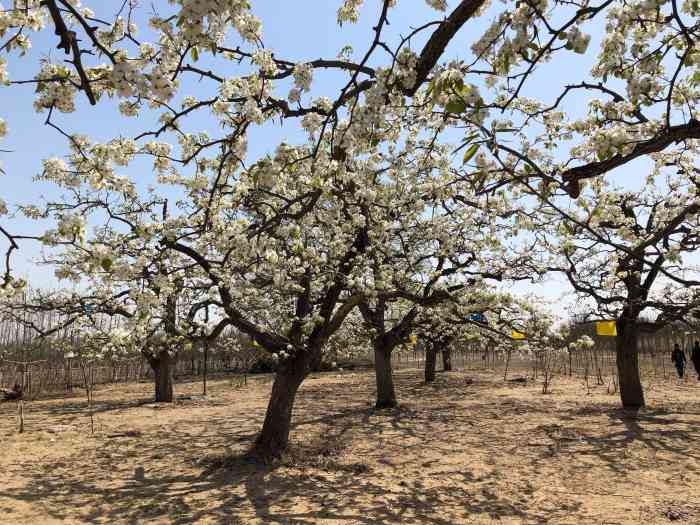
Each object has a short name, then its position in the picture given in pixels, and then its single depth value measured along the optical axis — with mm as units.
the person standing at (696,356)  16281
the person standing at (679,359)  17297
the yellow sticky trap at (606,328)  12281
